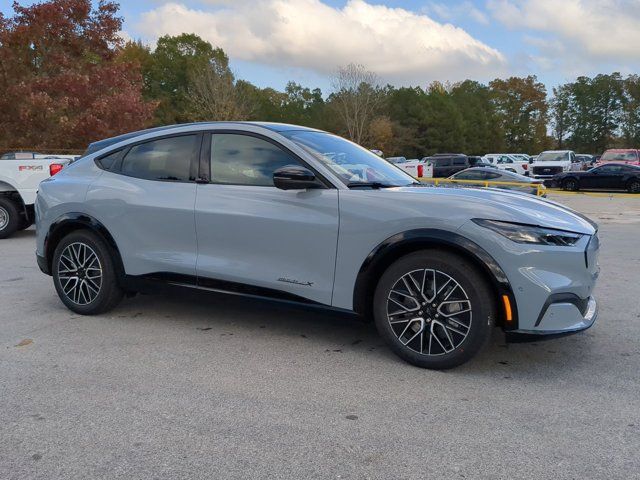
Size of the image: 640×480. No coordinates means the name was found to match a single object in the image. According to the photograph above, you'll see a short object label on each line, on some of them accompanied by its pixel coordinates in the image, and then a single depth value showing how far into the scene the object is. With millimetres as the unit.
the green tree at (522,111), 92812
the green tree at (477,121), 81875
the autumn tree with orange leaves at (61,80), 19188
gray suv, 3559
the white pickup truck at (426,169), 31422
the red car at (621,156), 30438
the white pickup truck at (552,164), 34006
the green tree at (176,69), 57312
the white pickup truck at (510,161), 35156
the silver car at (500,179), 17109
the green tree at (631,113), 89375
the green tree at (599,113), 94250
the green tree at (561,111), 98375
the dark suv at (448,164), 31703
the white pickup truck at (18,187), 9984
